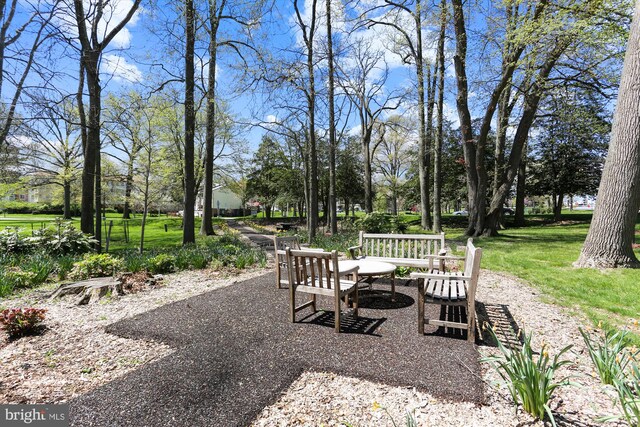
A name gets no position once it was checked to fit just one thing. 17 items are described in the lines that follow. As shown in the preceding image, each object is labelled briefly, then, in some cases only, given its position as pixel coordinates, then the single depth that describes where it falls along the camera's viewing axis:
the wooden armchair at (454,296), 3.35
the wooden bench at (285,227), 21.48
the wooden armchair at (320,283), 3.66
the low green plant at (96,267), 6.27
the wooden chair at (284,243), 6.05
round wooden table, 4.60
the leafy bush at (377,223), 11.12
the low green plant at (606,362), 2.35
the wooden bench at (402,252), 5.28
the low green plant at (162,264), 7.09
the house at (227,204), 52.47
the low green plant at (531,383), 2.13
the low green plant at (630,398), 1.79
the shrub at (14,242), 7.92
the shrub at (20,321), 3.64
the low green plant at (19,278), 5.62
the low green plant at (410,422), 1.83
